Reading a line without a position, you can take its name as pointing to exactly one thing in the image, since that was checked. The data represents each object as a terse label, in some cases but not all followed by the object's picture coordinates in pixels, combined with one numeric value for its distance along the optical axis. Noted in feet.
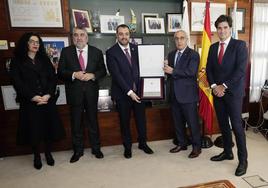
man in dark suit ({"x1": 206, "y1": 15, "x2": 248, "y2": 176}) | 7.57
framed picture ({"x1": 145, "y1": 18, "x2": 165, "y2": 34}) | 11.34
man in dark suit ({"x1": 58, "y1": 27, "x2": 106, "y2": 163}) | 8.77
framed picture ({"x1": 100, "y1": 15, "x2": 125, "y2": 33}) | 10.77
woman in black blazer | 8.24
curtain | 12.26
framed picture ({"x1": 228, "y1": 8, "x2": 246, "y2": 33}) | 11.70
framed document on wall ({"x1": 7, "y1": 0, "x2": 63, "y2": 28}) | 9.41
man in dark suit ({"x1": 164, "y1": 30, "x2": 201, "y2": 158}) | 8.85
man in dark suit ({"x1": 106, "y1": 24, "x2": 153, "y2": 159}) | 8.75
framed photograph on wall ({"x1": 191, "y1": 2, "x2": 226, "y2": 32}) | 11.20
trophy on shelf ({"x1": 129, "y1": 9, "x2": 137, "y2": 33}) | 11.16
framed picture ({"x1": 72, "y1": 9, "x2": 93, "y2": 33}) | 10.28
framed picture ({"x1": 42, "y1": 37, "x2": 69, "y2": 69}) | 9.88
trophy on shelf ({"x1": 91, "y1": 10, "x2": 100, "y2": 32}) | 10.73
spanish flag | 9.85
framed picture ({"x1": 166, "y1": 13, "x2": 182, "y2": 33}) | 11.54
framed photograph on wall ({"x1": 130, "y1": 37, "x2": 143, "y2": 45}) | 11.18
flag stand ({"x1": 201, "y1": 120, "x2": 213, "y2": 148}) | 10.22
